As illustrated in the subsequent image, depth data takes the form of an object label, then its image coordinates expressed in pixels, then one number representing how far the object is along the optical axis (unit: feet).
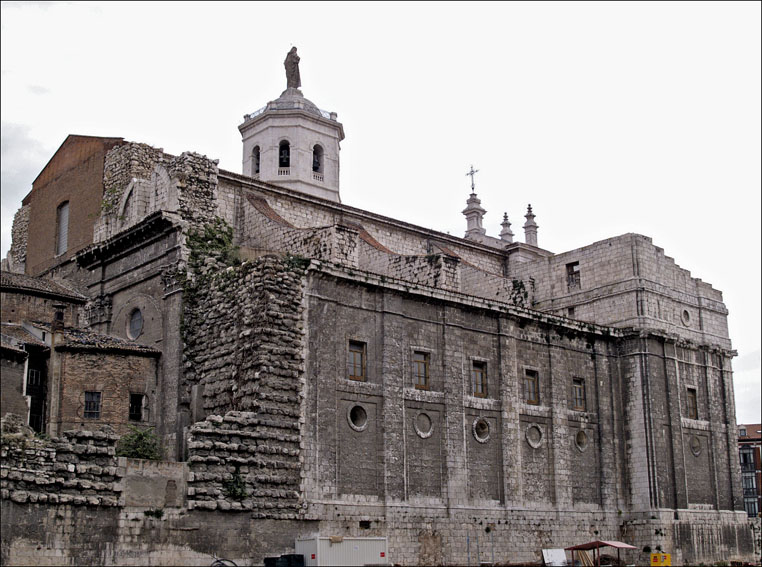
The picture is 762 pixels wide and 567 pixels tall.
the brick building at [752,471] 273.33
